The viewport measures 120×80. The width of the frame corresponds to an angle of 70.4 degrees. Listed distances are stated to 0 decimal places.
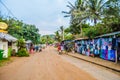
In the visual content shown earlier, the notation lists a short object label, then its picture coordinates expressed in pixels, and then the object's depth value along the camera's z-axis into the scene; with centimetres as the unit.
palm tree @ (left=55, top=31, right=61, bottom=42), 3734
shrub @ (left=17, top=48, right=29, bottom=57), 1385
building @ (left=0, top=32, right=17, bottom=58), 1093
